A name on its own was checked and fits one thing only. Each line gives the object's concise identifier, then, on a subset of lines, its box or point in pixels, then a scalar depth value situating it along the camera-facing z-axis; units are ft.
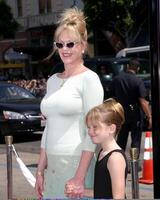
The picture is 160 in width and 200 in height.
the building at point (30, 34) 129.70
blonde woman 11.72
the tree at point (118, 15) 92.84
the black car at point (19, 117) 41.24
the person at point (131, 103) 27.84
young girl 10.88
